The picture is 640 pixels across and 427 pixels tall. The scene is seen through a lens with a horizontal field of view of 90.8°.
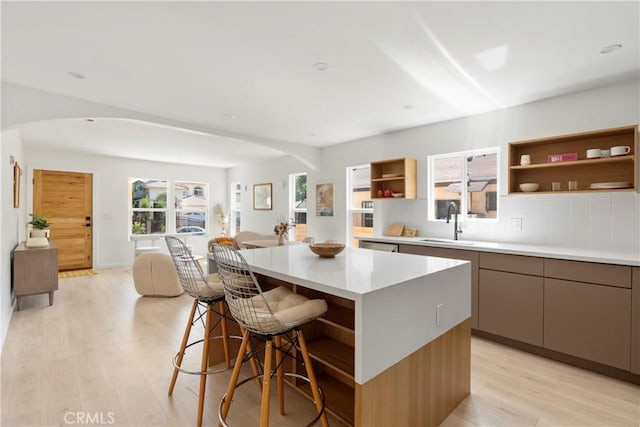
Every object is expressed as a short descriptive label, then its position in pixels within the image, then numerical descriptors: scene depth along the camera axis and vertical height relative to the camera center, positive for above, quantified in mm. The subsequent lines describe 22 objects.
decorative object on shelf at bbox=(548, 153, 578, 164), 2861 +517
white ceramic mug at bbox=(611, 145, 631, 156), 2615 +525
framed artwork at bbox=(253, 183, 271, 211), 7266 +387
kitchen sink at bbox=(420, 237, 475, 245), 3317 -315
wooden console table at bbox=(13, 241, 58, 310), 3854 -727
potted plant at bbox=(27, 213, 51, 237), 4152 -190
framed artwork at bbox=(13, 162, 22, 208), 3907 +362
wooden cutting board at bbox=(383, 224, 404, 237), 4383 -237
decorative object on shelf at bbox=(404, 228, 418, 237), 4234 -256
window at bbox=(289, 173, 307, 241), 6438 +234
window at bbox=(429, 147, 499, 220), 3652 +366
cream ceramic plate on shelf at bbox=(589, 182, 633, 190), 2660 +239
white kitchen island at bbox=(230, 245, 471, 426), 1345 -599
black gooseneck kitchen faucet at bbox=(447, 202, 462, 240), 3701 -59
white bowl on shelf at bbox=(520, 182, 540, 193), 3094 +258
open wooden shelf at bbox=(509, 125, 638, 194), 2668 +451
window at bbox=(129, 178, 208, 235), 7383 +158
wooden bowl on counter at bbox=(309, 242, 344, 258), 2145 -247
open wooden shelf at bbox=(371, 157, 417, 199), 4152 +497
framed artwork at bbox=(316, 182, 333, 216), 5620 +253
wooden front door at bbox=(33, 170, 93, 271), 6262 +61
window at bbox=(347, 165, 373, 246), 5109 +166
